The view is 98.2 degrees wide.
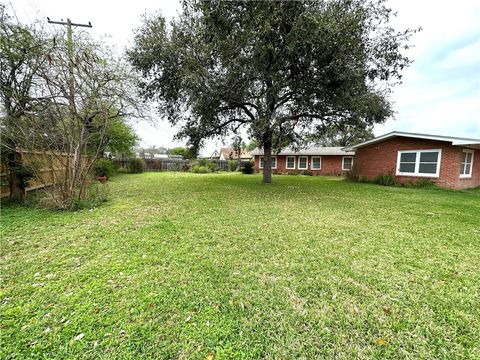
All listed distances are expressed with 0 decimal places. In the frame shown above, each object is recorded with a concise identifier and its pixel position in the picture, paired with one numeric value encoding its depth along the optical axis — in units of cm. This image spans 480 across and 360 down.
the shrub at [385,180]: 1243
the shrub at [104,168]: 1269
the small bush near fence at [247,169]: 2238
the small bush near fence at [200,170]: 2275
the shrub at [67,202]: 557
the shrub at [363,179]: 1380
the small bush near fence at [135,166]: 2034
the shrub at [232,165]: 2658
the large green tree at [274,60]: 635
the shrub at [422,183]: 1116
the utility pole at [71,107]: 516
